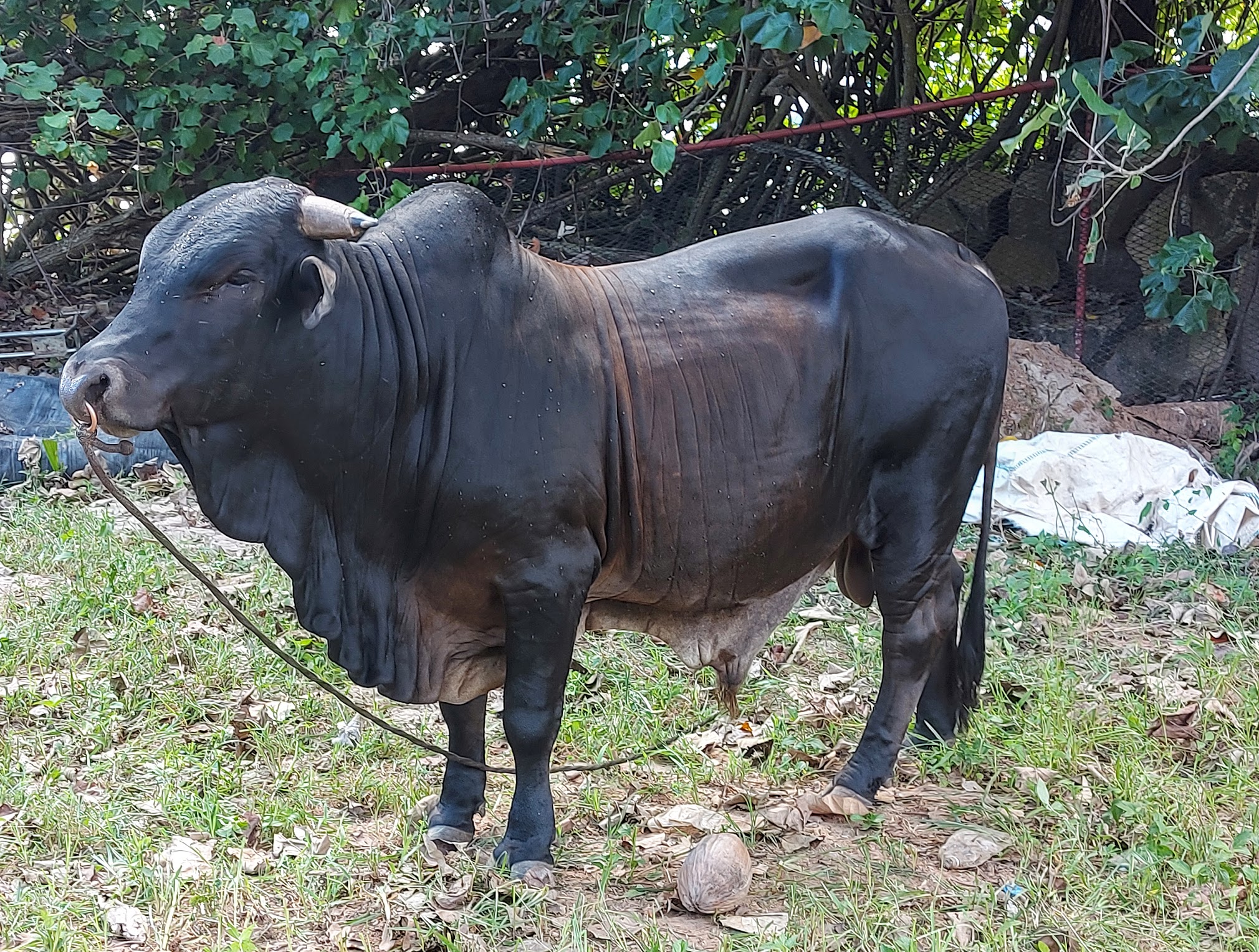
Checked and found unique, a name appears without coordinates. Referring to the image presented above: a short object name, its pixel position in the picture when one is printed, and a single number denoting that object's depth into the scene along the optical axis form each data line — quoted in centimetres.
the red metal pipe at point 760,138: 627
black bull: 258
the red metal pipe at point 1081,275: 675
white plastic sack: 545
